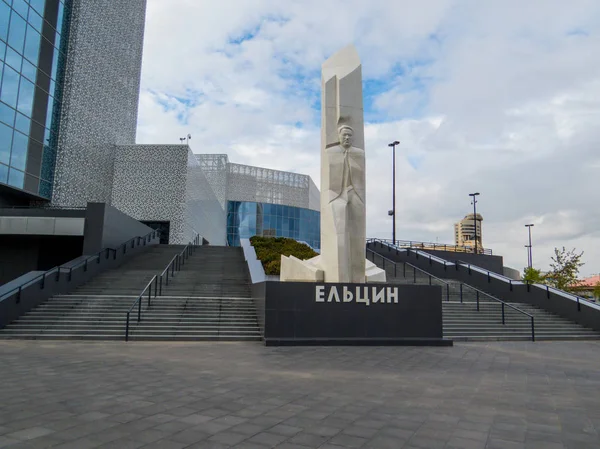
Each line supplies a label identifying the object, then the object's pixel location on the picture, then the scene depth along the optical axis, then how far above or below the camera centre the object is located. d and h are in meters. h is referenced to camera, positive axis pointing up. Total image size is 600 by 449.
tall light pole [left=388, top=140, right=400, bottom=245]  32.75 +7.37
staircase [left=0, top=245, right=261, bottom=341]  11.98 -0.78
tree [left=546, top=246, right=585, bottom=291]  29.09 +1.44
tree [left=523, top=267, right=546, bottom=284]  36.38 +1.69
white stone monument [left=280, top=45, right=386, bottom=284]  12.41 +3.00
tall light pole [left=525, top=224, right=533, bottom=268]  48.00 +4.44
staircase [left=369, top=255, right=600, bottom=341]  13.87 -0.95
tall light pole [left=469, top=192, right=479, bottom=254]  36.19 +7.64
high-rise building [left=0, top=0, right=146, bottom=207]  23.06 +10.78
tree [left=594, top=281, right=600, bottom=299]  46.47 +0.40
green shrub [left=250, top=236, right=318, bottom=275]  20.03 +1.95
